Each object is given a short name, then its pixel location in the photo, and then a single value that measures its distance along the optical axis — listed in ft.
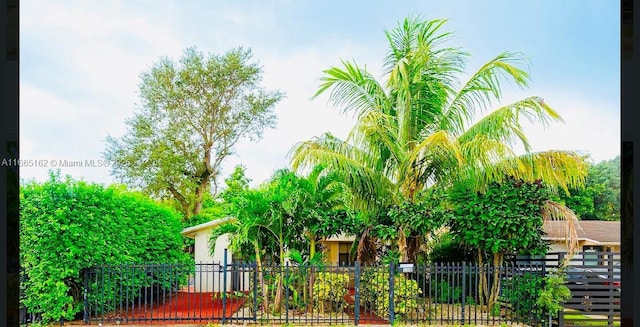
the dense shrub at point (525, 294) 23.54
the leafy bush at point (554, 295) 22.38
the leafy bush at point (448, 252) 32.01
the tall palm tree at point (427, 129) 25.00
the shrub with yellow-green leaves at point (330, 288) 24.04
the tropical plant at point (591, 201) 60.23
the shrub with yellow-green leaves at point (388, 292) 23.57
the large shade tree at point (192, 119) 55.26
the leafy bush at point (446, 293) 29.24
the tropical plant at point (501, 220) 25.09
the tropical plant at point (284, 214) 24.64
